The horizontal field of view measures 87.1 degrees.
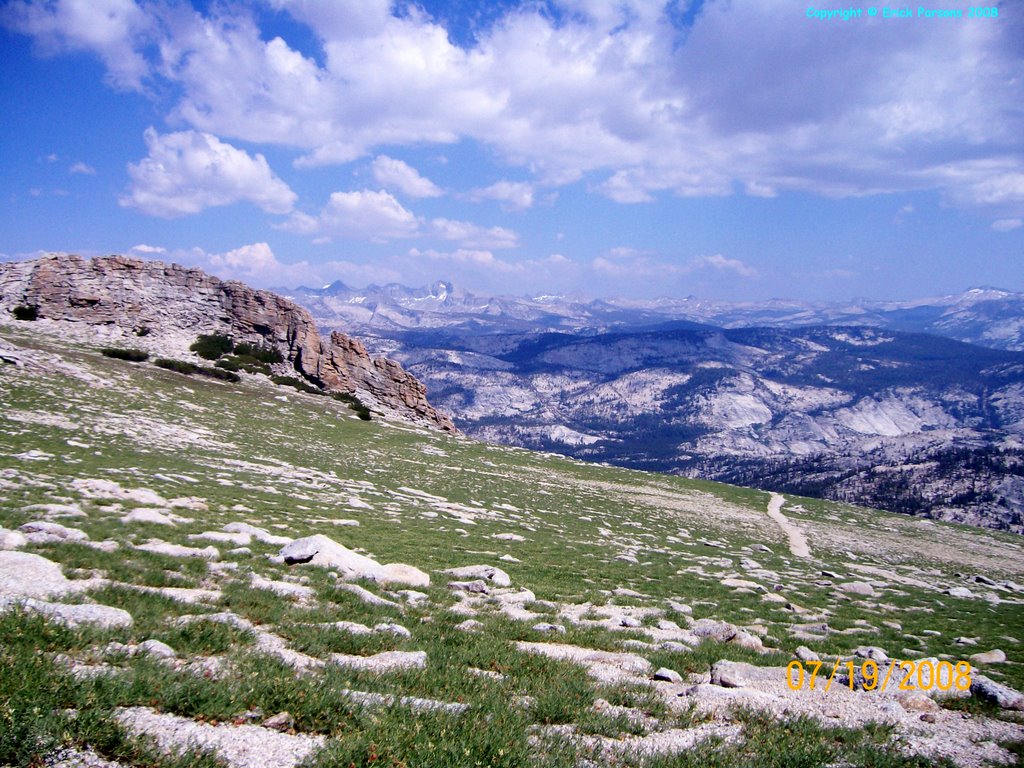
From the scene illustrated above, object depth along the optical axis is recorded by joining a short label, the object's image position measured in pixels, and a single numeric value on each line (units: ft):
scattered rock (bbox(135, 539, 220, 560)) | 46.65
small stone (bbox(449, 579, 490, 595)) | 53.31
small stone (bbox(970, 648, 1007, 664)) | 47.08
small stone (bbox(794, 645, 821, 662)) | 41.91
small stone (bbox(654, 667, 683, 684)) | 33.47
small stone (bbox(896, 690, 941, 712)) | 30.99
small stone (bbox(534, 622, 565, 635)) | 41.88
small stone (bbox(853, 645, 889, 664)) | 43.19
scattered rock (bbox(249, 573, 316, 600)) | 40.22
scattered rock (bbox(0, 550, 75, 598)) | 30.12
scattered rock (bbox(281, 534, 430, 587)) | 51.06
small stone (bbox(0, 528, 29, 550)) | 39.60
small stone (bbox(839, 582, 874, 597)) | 81.66
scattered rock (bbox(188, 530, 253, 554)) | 54.70
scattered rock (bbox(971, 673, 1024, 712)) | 30.83
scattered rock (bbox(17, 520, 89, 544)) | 43.33
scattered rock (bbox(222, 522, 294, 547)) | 58.44
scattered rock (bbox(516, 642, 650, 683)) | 33.24
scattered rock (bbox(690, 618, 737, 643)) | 46.70
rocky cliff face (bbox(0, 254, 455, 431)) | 228.84
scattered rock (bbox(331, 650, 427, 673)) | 28.48
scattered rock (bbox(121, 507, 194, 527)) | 57.52
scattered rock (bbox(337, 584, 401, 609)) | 42.01
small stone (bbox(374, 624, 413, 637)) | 35.25
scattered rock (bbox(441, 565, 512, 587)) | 57.16
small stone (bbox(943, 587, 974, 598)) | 91.02
